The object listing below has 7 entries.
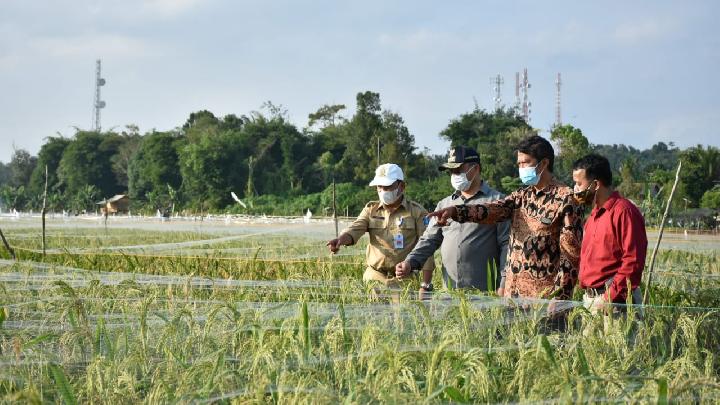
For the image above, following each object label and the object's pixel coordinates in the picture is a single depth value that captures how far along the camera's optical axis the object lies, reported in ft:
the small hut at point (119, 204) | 190.33
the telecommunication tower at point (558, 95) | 207.31
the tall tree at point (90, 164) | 200.95
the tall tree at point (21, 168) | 236.43
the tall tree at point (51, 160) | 211.00
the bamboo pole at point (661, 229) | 15.74
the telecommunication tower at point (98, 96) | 284.61
